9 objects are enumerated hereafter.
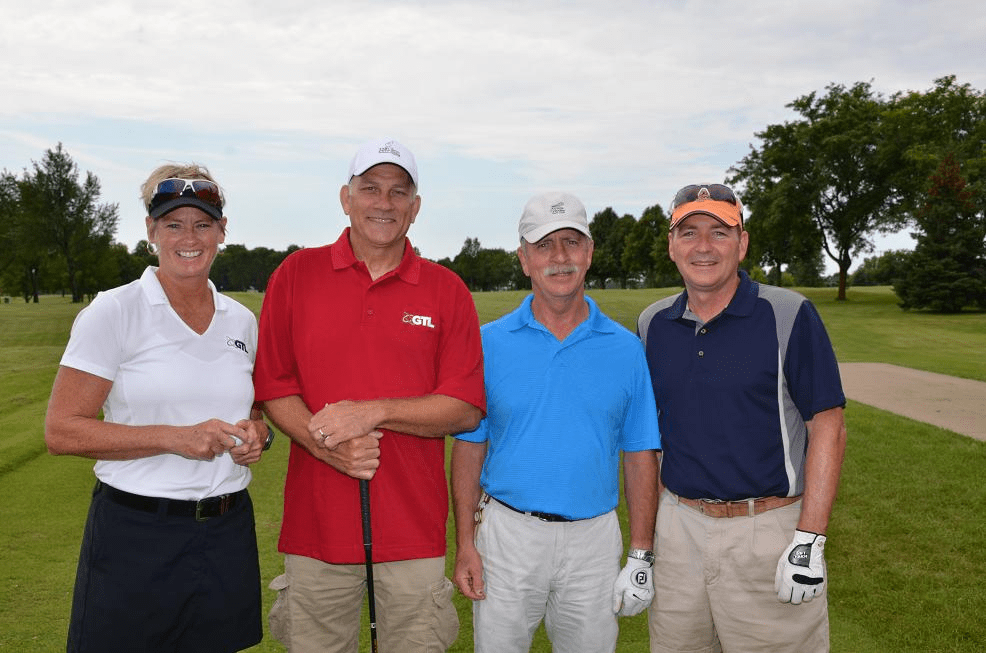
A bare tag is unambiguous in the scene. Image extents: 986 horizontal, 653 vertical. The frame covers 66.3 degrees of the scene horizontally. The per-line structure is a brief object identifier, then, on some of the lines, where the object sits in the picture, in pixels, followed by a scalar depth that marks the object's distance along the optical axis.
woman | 3.16
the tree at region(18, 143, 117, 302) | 69.69
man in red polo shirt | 3.45
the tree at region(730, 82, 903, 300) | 46.50
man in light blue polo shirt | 3.68
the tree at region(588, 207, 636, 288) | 99.00
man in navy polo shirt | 3.63
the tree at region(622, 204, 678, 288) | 85.12
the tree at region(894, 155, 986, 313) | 38.09
